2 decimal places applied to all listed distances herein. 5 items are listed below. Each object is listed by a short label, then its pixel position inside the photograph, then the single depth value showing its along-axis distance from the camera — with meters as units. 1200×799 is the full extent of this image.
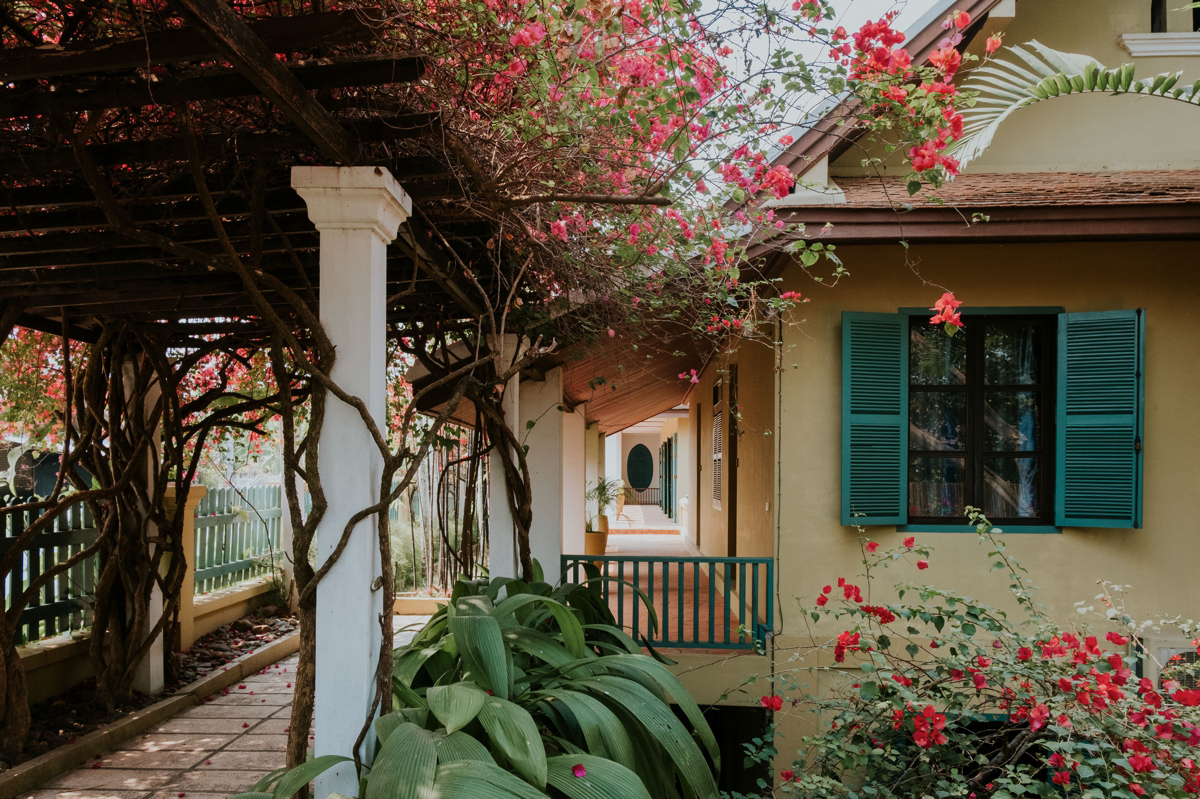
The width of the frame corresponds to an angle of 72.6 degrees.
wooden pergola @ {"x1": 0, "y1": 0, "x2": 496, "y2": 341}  1.89
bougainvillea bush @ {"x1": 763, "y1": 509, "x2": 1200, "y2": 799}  2.75
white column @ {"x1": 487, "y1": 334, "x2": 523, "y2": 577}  4.48
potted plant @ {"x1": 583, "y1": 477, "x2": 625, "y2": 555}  10.52
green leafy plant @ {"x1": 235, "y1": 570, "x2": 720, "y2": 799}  1.96
